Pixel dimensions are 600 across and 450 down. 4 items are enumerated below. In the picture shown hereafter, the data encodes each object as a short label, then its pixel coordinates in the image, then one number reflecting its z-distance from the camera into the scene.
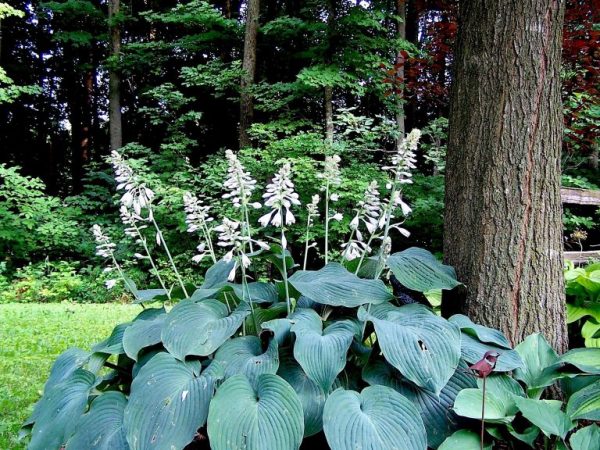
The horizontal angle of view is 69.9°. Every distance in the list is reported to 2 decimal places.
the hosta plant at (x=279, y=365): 1.17
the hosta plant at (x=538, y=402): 1.19
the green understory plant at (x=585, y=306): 1.82
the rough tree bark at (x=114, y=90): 9.43
